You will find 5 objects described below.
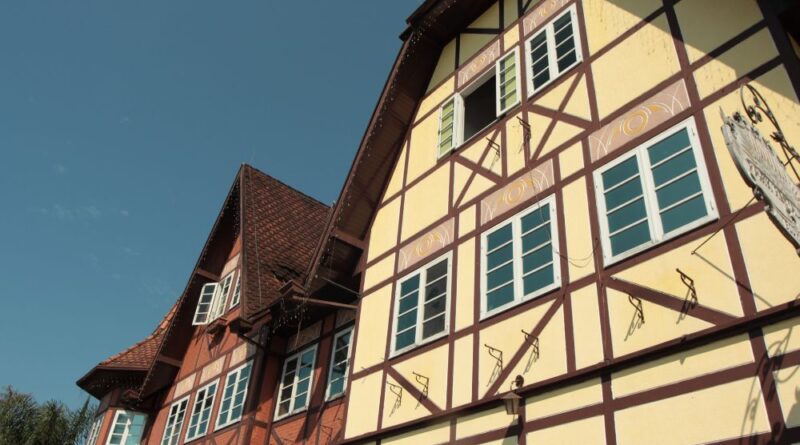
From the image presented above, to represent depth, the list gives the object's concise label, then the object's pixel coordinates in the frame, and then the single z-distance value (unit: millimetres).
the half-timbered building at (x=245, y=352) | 12938
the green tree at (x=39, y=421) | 27469
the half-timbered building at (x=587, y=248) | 5996
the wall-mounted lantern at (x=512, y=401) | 7402
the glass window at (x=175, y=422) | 16891
